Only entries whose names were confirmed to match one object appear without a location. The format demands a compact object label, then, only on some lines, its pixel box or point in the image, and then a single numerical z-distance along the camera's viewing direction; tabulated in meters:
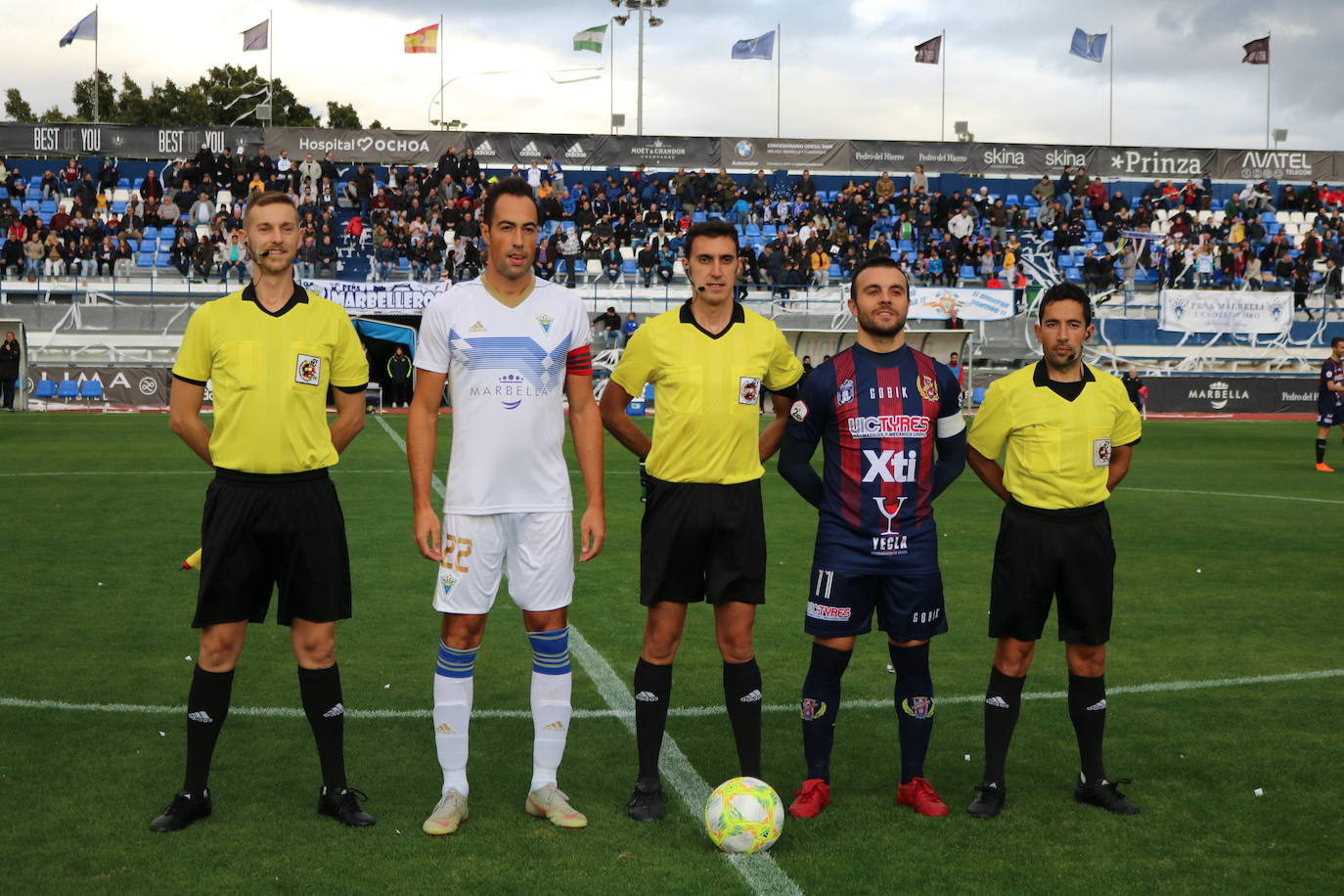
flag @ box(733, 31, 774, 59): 55.03
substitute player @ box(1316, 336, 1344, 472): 19.25
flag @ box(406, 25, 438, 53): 52.03
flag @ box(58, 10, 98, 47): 51.06
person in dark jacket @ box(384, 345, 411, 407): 30.58
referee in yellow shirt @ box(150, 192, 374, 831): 4.72
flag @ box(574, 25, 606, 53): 51.75
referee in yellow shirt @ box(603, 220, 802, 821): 4.96
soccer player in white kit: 4.79
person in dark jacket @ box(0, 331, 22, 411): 28.77
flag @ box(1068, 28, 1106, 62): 53.72
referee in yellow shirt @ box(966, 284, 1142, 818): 5.05
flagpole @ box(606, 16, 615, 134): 54.81
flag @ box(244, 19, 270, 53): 49.66
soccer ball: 4.49
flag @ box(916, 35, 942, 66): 54.56
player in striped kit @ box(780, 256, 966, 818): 4.93
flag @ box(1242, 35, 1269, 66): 52.86
